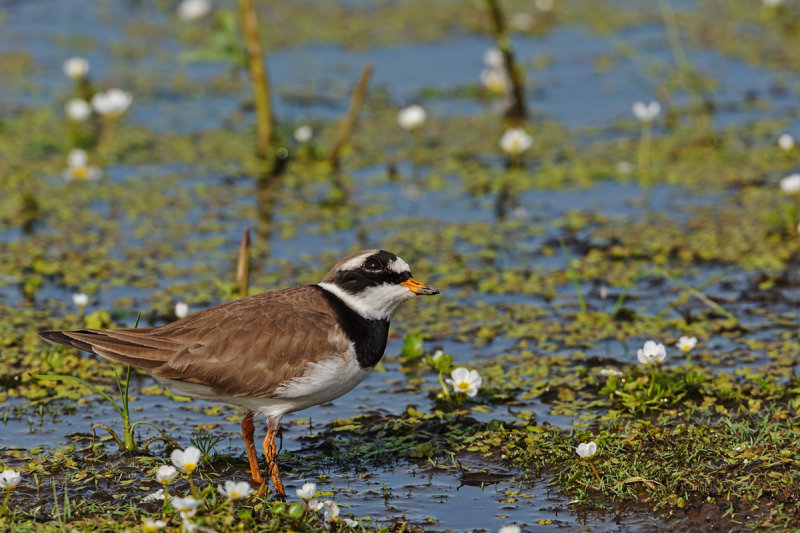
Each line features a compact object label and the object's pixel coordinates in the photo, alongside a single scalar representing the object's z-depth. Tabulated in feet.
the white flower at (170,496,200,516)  33.55
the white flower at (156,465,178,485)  35.79
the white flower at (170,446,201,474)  35.88
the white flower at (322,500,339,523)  36.29
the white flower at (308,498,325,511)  36.49
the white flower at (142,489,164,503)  38.99
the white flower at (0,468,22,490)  36.19
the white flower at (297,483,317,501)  35.73
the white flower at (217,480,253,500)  34.91
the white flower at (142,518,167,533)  34.76
